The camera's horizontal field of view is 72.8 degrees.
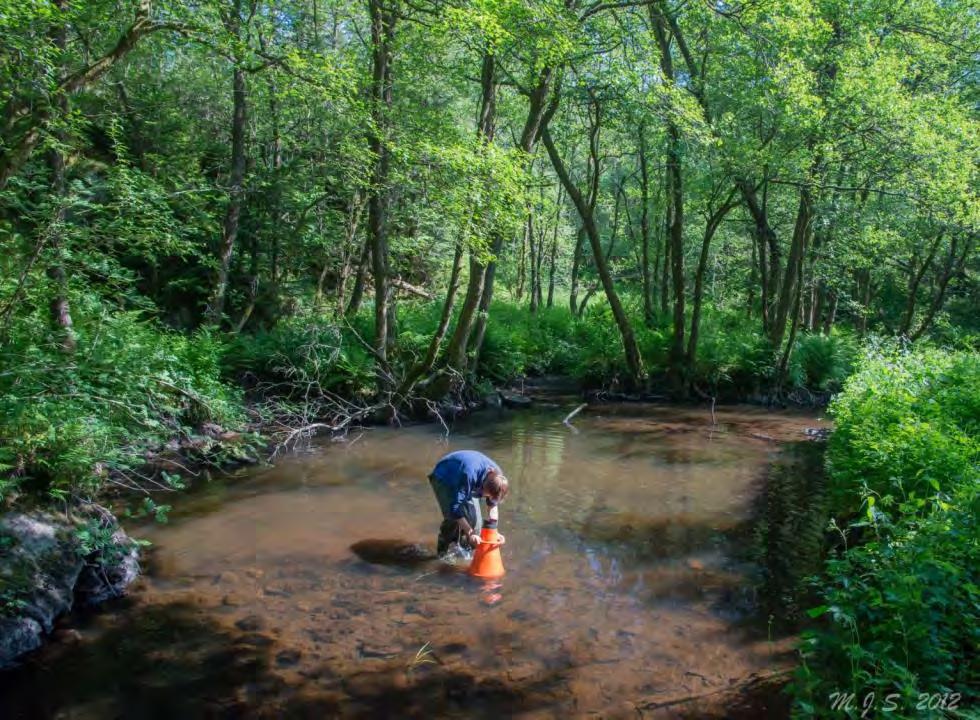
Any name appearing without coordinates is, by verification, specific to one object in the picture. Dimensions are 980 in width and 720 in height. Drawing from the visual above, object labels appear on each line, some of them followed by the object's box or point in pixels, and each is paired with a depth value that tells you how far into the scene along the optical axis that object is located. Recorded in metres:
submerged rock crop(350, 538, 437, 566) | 7.14
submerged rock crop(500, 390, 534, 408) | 16.52
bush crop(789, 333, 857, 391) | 18.23
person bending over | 6.68
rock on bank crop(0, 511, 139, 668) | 5.16
